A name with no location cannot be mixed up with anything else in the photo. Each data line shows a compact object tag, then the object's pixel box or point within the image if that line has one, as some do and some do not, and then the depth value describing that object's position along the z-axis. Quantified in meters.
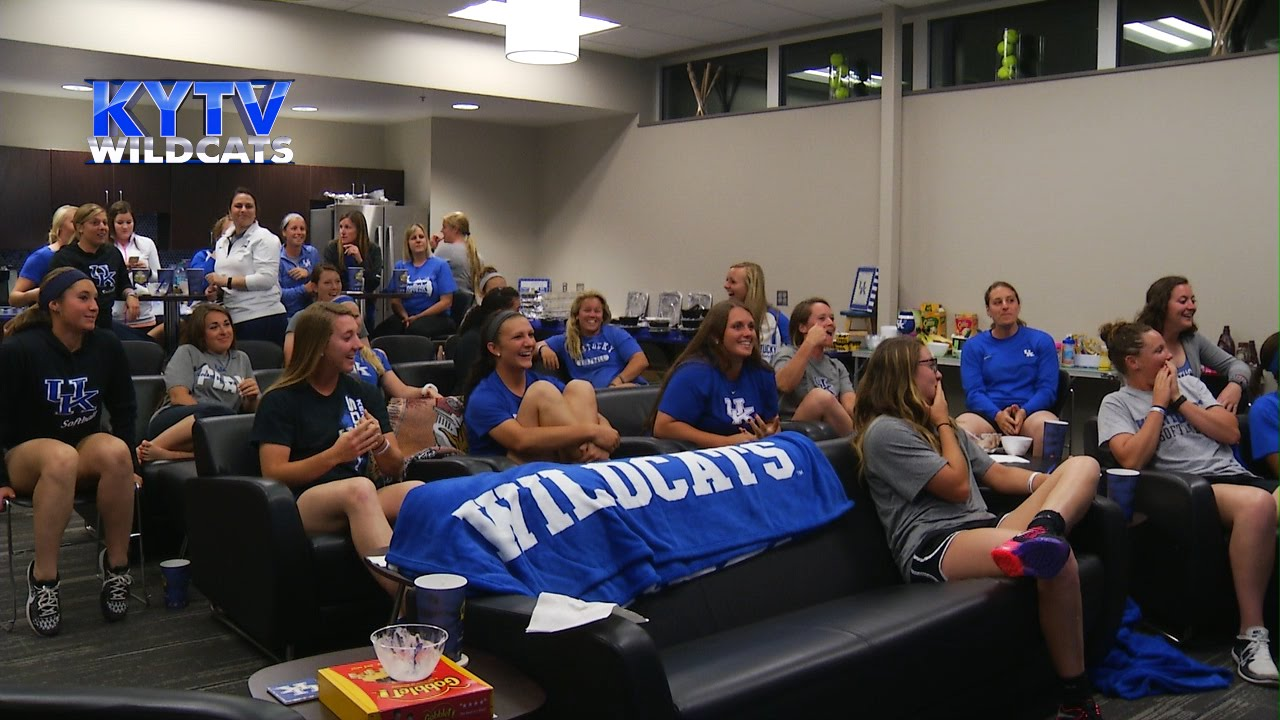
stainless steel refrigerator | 11.61
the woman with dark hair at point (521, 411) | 4.46
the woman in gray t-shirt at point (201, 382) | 5.09
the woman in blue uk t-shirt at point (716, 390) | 4.84
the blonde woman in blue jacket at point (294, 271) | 8.09
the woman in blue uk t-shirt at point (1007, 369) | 6.22
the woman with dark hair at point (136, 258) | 8.07
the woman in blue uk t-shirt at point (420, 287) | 8.77
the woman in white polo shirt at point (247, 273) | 7.29
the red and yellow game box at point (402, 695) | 1.99
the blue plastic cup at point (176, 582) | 4.57
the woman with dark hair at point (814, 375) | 5.54
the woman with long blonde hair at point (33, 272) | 6.66
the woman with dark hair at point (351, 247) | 8.77
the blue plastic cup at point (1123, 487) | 4.06
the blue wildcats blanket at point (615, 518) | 2.86
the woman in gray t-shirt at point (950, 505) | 3.41
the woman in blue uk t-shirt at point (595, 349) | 6.20
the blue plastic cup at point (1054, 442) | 4.48
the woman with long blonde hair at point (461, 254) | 9.48
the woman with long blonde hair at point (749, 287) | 6.78
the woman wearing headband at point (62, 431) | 4.31
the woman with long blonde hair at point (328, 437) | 3.79
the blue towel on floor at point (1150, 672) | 3.77
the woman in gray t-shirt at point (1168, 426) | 4.19
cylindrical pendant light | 5.81
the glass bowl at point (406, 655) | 2.12
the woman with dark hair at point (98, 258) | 6.03
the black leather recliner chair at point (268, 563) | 3.72
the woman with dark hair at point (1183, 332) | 5.41
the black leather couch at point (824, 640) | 2.42
